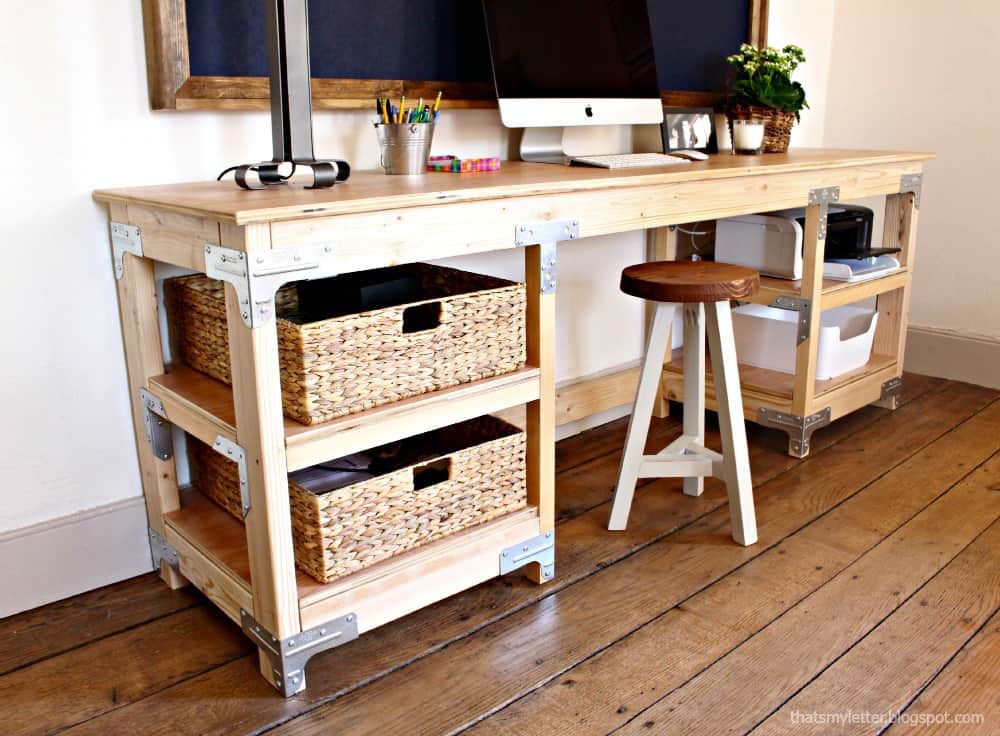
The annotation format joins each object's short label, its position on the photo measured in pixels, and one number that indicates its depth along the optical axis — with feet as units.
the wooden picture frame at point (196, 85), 5.62
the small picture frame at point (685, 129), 8.55
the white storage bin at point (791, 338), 8.87
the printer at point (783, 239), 8.63
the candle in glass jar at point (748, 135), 8.57
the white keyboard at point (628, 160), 6.74
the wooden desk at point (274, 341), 4.55
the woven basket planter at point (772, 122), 8.78
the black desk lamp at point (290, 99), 5.21
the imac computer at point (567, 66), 7.12
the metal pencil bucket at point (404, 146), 5.91
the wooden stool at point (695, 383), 6.28
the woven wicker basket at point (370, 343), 4.84
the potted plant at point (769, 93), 8.80
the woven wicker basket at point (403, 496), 5.05
